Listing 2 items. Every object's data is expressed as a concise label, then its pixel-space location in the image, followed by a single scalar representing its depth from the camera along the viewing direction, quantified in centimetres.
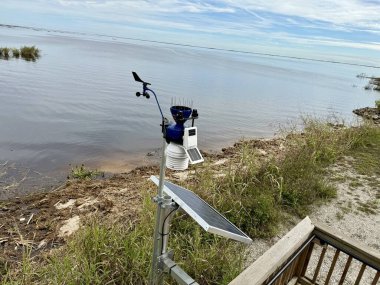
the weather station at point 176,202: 200
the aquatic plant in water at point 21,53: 2989
